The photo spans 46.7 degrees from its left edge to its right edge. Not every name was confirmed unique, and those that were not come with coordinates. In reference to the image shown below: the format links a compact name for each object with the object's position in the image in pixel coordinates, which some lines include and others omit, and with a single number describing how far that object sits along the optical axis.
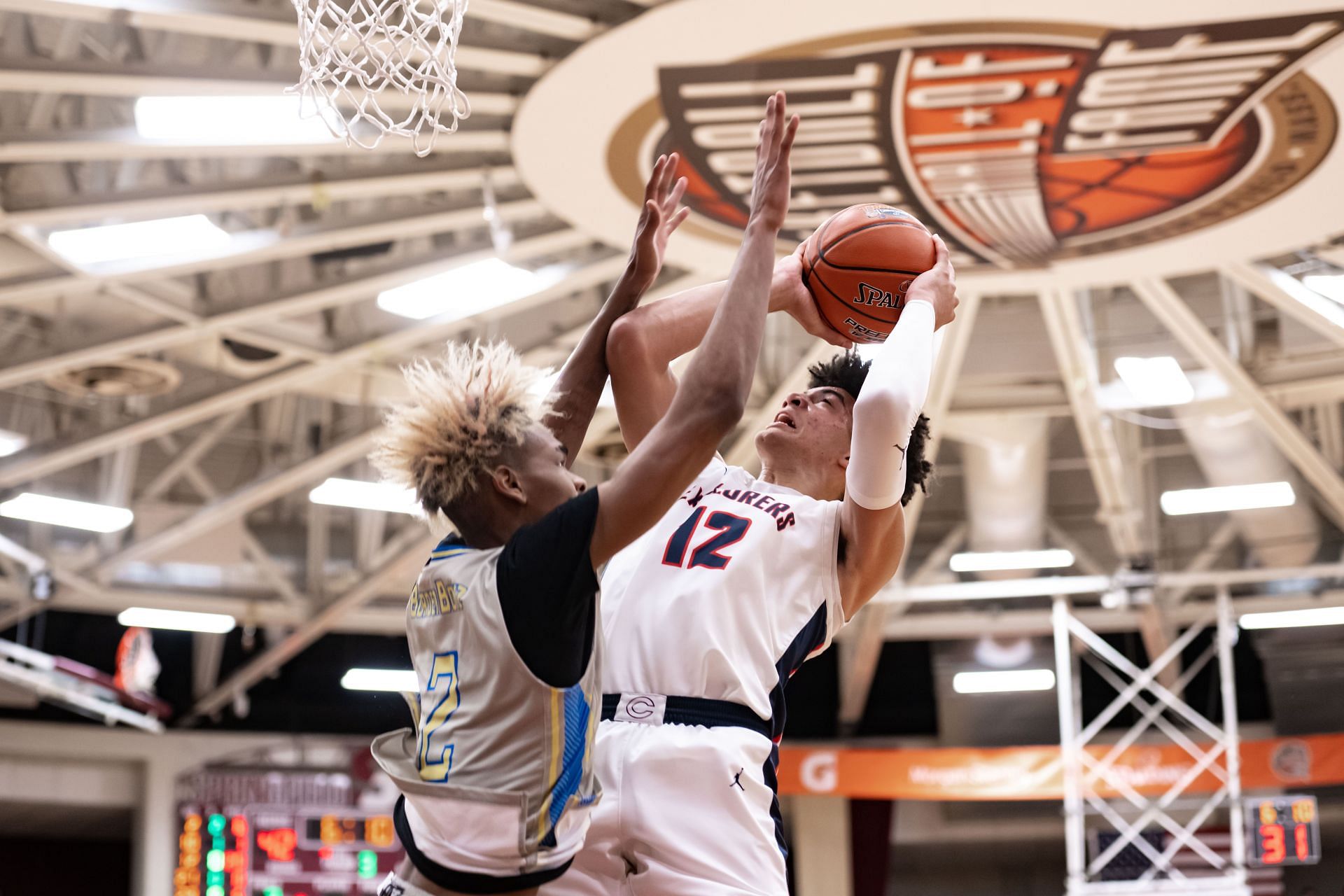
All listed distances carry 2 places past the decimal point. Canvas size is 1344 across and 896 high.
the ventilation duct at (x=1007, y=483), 14.52
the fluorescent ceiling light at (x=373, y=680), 19.56
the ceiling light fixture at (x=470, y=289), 11.05
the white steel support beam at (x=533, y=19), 7.43
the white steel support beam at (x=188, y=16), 7.29
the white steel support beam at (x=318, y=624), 15.86
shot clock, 16.08
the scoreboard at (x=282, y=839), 16.19
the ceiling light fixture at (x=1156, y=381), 12.32
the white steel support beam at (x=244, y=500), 13.49
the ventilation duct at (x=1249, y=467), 13.55
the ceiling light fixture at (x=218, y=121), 8.48
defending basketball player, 2.80
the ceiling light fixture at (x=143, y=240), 9.99
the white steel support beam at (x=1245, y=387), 10.91
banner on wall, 16.47
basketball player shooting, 3.28
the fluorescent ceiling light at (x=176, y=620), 17.46
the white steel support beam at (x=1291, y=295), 10.57
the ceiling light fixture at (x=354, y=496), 15.05
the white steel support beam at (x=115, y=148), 8.43
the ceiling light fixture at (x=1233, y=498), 14.64
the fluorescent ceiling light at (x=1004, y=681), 20.55
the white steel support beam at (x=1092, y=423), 11.05
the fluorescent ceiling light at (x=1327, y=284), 11.10
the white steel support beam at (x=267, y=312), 10.43
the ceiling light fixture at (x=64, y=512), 13.73
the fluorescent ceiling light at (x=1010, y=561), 16.94
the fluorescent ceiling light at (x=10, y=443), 13.58
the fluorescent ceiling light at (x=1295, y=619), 18.34
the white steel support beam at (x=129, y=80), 7.73
